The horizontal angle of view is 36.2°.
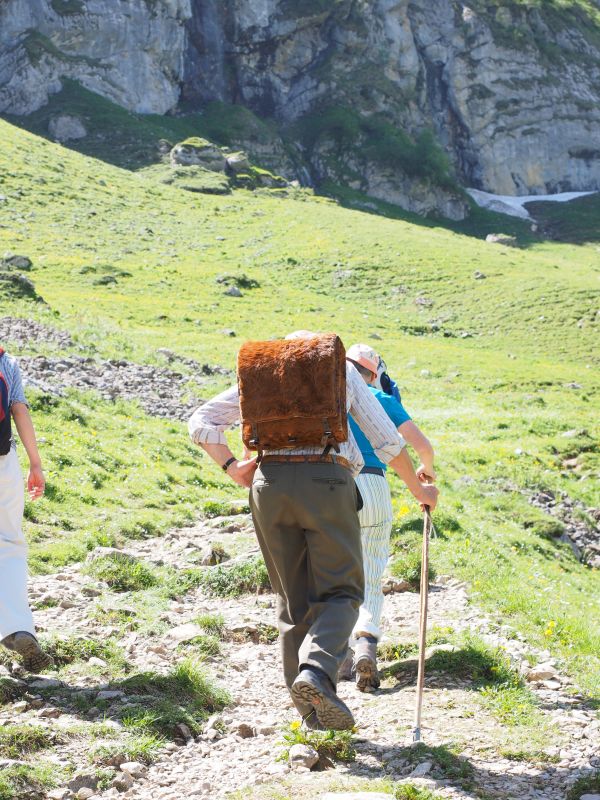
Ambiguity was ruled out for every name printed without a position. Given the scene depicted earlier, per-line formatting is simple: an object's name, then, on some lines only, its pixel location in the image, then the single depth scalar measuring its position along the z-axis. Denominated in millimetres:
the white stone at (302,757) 5676
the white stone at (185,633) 8172
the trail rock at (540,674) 7340
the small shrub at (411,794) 5059
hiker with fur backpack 5688
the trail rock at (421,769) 5512
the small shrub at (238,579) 10023
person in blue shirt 7203
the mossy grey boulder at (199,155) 87062
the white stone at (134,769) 5629
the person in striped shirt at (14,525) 6902
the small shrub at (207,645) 7977
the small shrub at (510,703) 6473
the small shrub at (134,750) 5730
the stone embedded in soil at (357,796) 4898
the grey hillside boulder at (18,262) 45953
